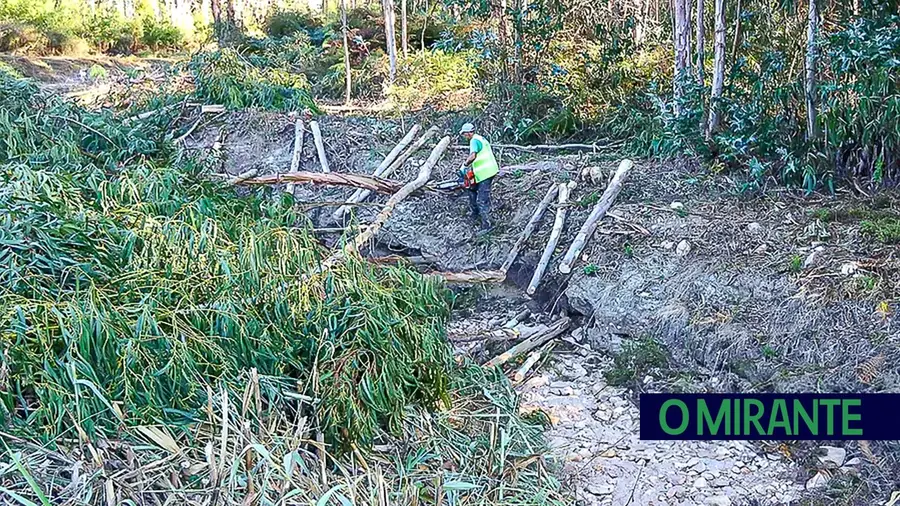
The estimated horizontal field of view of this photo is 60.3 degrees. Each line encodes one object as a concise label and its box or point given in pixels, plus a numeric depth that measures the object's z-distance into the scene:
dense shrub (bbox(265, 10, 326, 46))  18.57
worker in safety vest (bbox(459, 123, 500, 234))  7.84
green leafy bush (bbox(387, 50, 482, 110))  11.98
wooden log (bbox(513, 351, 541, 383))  6.09
